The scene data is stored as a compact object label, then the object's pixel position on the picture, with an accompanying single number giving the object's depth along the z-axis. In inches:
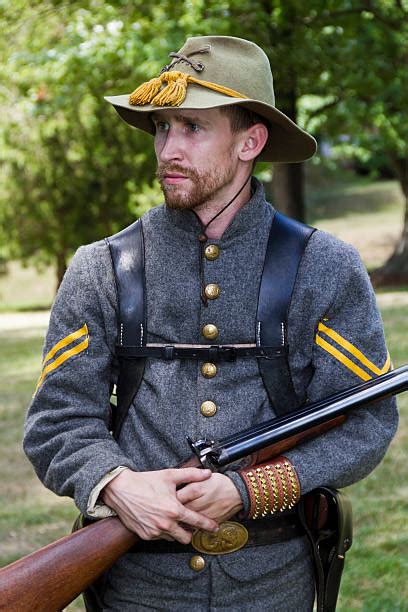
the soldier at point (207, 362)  184.2
